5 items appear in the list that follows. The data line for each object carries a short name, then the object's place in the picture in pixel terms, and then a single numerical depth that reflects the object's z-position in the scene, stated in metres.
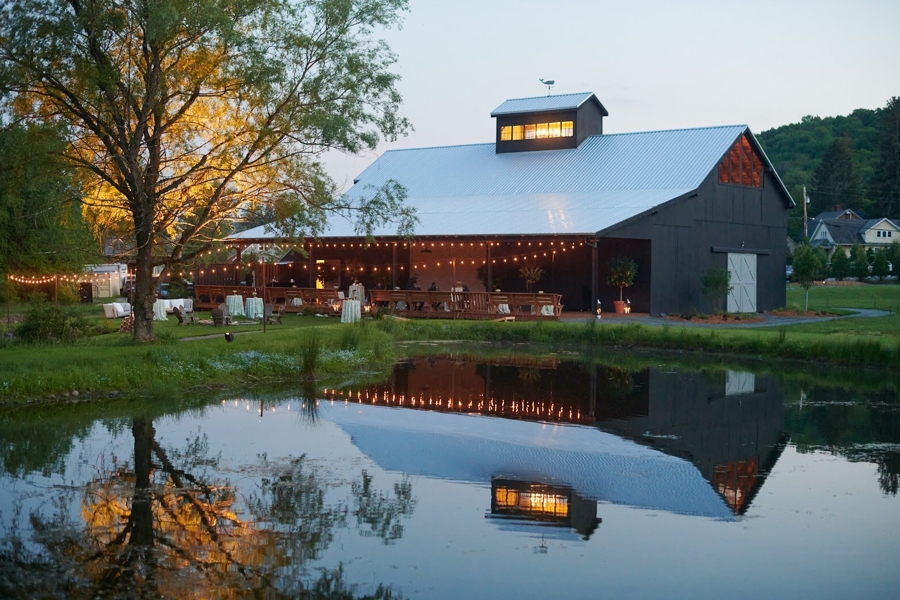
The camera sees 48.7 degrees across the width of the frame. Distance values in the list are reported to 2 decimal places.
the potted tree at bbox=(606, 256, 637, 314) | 29.03
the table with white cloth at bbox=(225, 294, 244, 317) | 30.12
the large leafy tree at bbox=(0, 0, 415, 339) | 17.19
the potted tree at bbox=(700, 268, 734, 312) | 29.02
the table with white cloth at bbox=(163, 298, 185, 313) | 29.17
